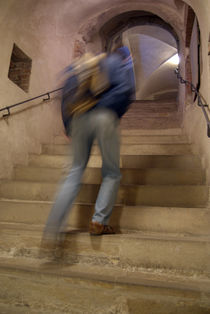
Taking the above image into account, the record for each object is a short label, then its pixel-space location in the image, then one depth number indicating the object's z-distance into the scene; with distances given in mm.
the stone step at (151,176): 2164
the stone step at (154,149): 2838
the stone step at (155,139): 3182
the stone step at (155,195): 1890
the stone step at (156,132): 3557
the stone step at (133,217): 1615
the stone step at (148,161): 2395
